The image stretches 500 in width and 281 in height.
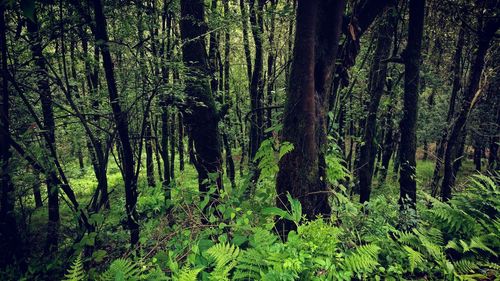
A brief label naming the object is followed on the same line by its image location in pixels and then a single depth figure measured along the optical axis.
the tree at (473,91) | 7.80
